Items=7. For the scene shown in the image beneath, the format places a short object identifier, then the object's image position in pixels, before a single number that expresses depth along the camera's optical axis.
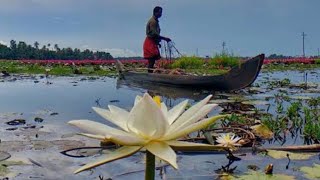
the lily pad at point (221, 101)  7.34
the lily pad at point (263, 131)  4.41
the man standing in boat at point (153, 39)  11.60
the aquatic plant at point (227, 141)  3.33
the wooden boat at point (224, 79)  8.43
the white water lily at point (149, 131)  1.01
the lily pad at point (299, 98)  7.81
